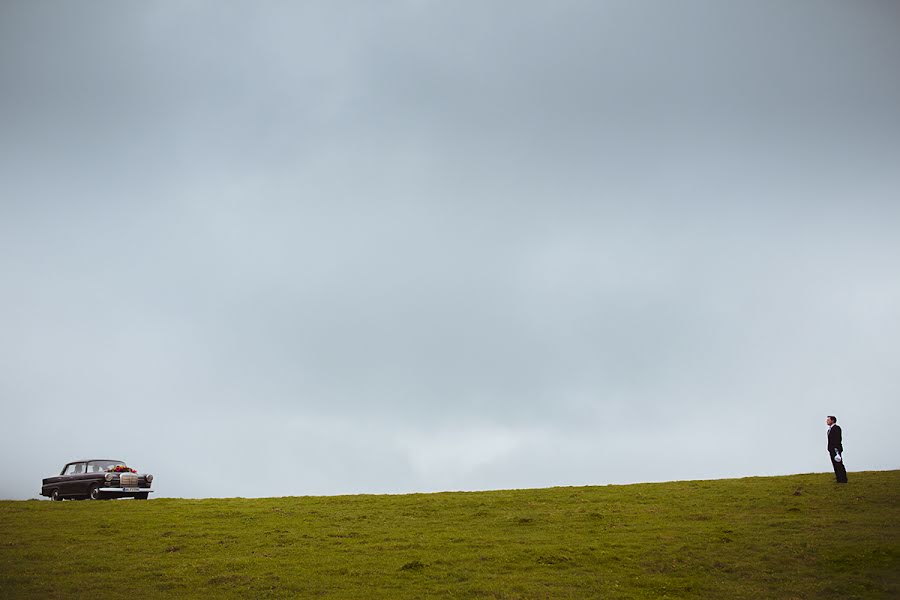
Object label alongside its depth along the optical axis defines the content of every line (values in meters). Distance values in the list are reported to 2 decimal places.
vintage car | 44.66
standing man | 34.22
